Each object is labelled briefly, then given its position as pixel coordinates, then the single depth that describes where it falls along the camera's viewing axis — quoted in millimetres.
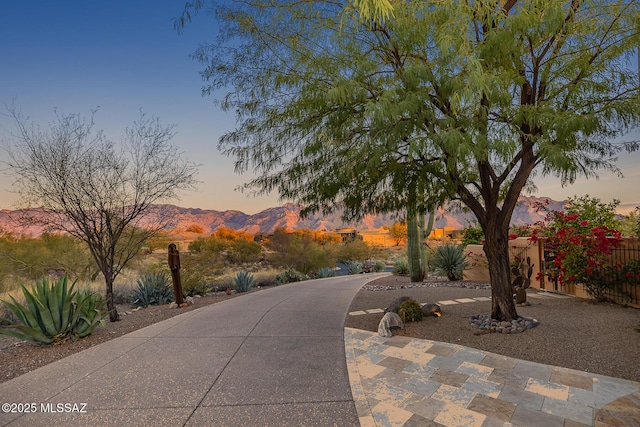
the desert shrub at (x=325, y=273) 17594
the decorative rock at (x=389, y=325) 5613
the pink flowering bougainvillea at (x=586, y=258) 7664
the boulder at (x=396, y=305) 6535
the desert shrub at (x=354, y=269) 19875
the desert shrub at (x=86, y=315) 5934
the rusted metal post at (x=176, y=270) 8625
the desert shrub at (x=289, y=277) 15023
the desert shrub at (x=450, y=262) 12695
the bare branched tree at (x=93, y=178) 7984
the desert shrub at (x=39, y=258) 12434
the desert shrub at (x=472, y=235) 14521
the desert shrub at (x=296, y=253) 20484
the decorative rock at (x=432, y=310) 6750
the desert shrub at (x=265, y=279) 14777
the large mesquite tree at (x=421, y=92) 4379
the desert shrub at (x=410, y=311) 6352
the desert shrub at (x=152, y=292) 9555
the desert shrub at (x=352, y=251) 26109
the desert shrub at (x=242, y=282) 11766
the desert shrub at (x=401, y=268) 15312
